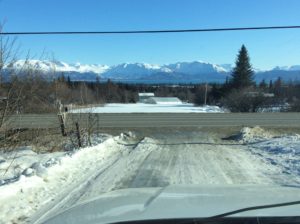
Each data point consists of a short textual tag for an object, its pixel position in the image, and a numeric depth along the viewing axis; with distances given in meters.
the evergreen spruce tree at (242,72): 49.76
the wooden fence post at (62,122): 11.57
